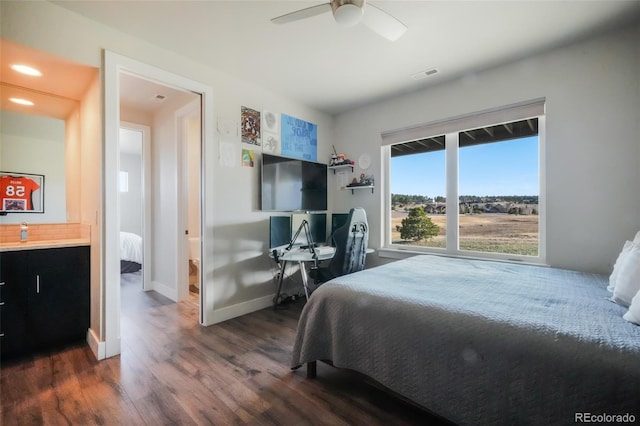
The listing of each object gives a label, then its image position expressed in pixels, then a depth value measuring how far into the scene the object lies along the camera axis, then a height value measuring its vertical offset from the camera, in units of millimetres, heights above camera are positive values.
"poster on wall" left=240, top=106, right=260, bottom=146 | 3037 +962
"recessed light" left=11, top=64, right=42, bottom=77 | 2016 +1058
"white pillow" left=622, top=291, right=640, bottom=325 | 1151 -431
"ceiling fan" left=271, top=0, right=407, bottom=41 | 1590 +1193
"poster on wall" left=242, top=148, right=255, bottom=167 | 3046 +602
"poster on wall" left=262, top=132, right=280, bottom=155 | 3240 +817
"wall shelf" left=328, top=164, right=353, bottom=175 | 3879 +637
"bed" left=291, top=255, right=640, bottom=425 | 978 -568
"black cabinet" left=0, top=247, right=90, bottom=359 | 2049 -685
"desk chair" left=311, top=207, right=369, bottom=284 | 2715 -342
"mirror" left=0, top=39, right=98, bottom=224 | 2145 +753
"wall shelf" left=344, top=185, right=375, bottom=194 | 3670 +328
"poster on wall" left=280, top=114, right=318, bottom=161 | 3482 +959
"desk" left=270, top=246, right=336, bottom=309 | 2816 -463
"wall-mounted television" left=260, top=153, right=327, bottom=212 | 3205 +338
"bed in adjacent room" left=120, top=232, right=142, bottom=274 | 4633 -639
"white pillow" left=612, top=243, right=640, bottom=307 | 1380 -360
